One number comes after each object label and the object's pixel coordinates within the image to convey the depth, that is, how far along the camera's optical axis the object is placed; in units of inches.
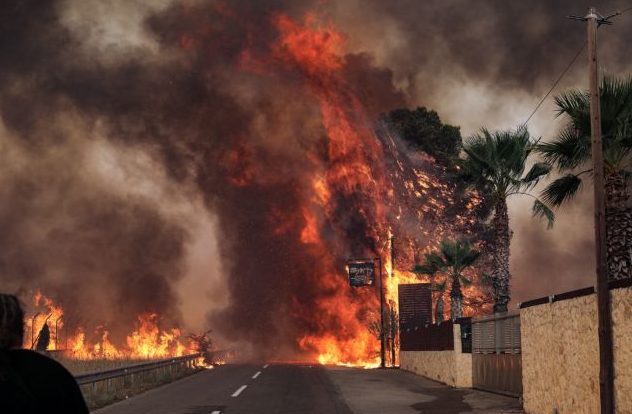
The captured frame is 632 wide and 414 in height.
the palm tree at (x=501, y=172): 1263.5
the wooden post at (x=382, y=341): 2055.9
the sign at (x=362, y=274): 2225.6
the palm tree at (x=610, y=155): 788.6
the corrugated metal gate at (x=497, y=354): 924.0
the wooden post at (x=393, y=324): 2172.7
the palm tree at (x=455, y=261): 1791.3
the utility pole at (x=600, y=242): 557.0
